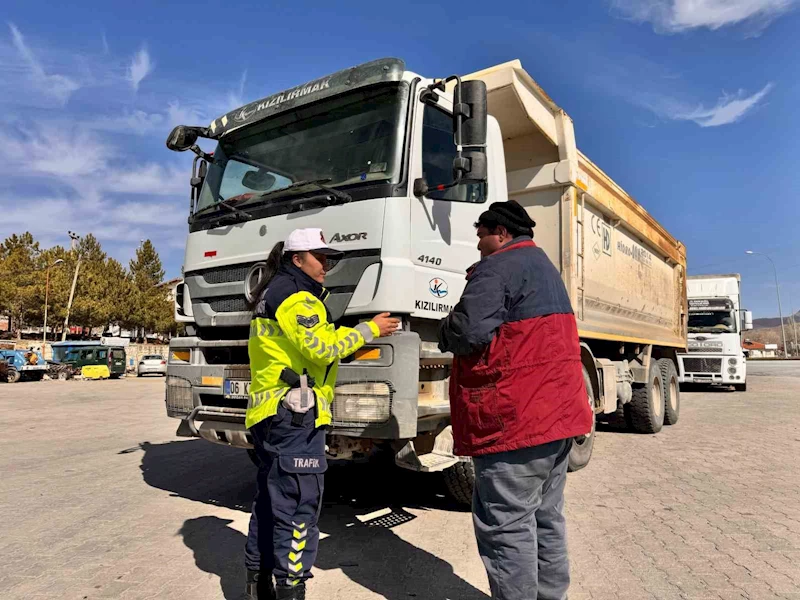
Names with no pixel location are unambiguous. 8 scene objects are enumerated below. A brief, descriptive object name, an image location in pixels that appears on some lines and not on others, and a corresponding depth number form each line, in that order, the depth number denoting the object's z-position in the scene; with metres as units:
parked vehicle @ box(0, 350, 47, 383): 26.75
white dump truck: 3.73
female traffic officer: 2.78
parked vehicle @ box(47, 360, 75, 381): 29.56
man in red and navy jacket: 2.43
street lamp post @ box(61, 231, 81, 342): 42.56
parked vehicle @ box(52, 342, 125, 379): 30.59
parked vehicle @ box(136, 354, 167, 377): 34.66
